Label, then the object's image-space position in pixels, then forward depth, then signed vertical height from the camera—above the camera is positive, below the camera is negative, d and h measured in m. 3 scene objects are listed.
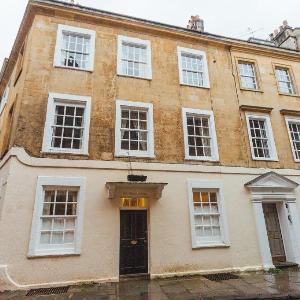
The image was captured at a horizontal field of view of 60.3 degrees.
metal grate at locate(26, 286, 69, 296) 7.49 -1.30
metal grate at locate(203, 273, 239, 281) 8.98 -1.22
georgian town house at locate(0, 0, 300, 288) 8.68 +3.28
